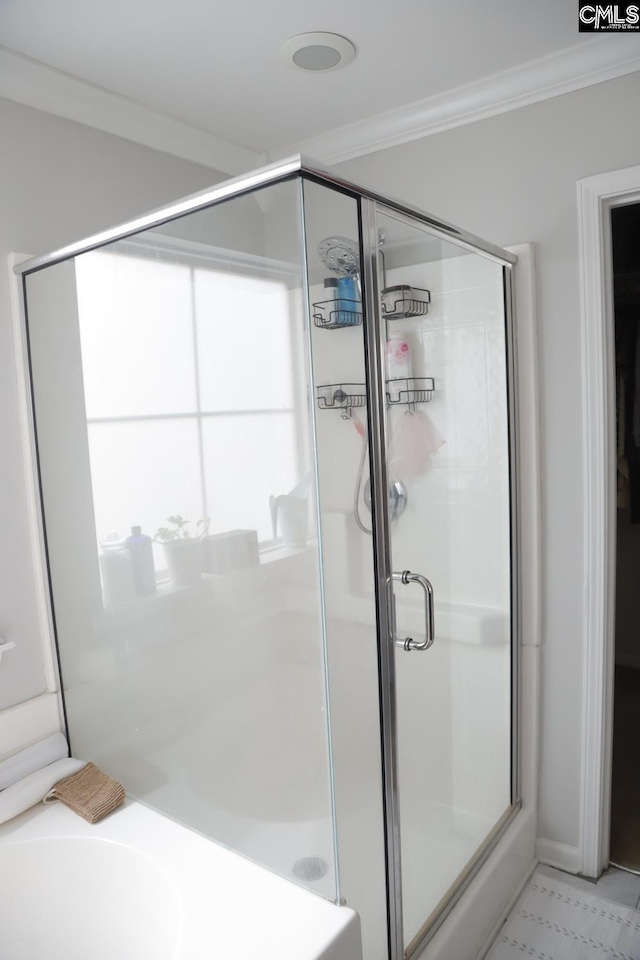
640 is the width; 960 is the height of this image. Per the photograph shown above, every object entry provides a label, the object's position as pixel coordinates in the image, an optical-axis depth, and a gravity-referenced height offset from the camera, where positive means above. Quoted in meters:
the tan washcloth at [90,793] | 1.70 -0.94
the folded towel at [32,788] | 1.70 -0.92
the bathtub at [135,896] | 1.33 -1.00
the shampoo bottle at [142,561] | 1.61 -0.32
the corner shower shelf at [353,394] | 1.23 +0.04
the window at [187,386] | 1.27 +0.08
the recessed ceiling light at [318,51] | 1.72 +0.96
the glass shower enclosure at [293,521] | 1.27 -0.23
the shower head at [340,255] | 1.22 +0.29
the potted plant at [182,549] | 1.50 -0.28
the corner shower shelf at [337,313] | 1.20 +0.19
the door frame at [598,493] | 1.92 -0.26
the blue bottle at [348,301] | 1.25 +0.21
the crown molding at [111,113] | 1.79 +0.93
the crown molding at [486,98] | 1.83 +0.93
